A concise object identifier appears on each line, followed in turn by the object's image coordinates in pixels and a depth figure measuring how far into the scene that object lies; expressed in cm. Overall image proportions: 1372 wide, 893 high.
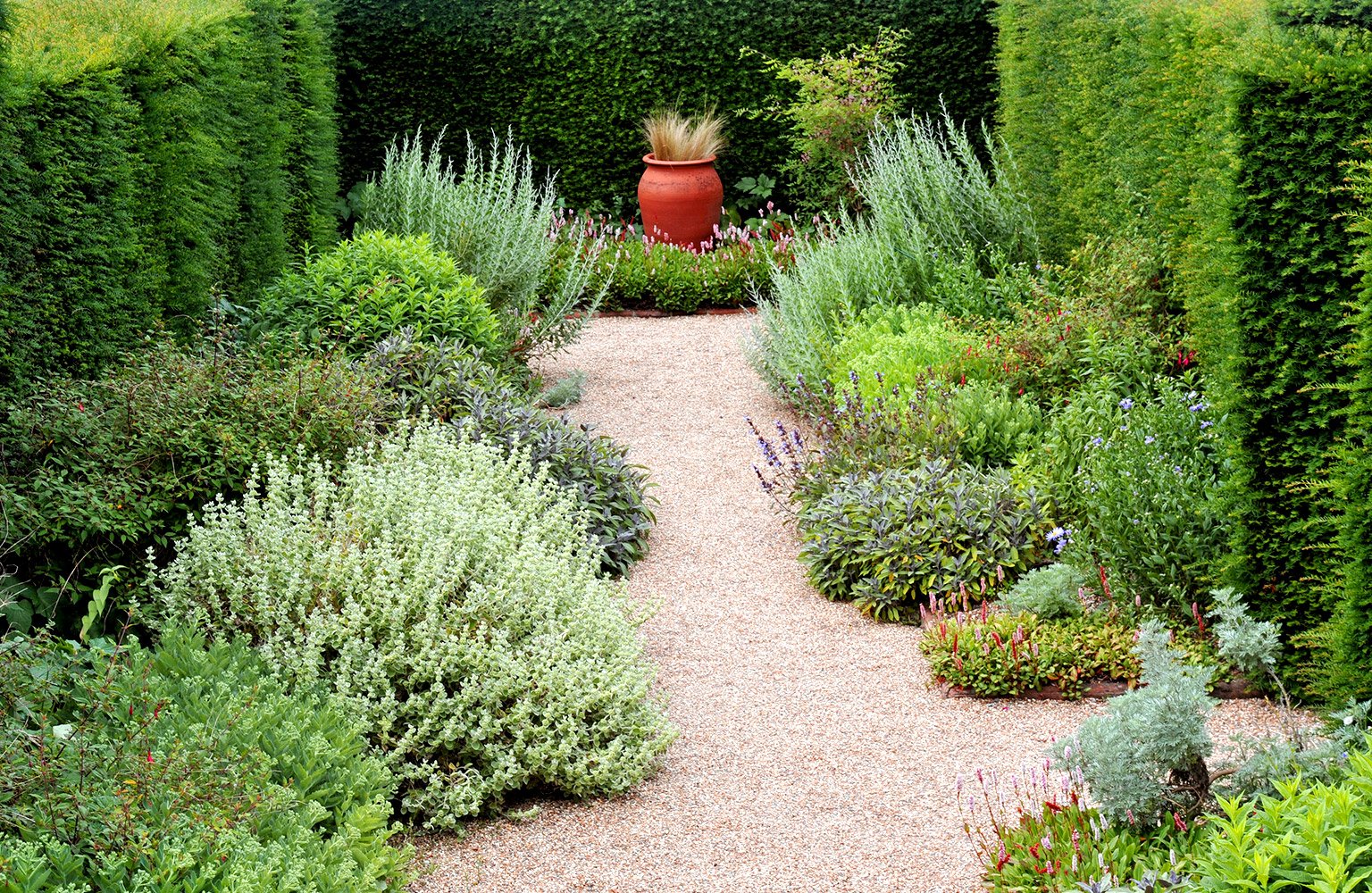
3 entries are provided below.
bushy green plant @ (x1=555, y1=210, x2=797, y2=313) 1120
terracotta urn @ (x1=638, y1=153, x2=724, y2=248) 1213
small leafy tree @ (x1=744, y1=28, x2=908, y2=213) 1176
